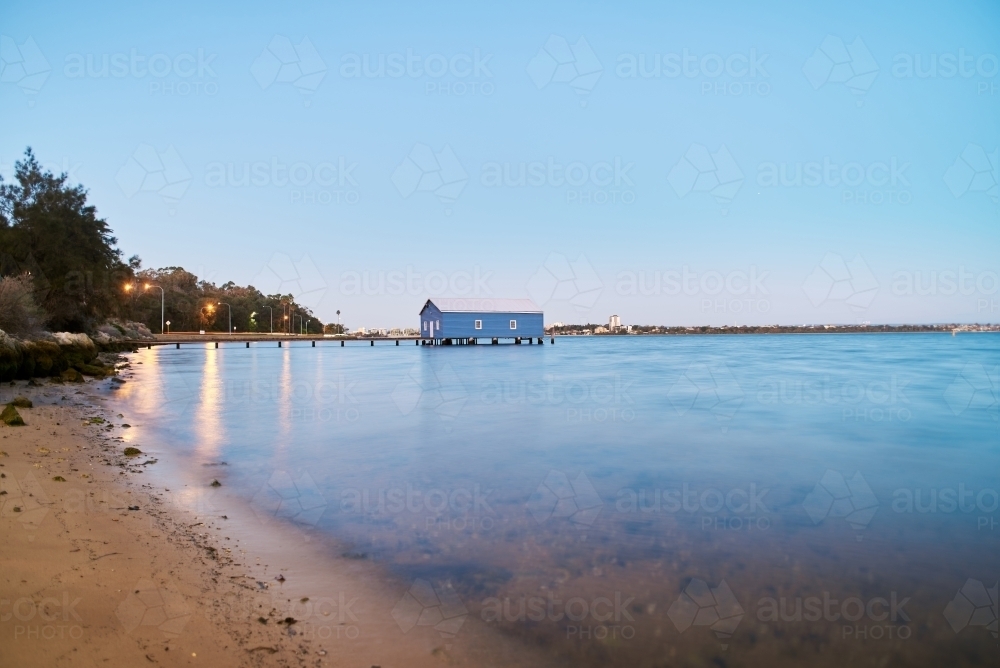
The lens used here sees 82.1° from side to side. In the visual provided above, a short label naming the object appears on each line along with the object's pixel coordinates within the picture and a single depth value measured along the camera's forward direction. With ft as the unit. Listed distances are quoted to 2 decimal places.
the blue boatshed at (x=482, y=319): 231.09
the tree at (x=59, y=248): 106.52
